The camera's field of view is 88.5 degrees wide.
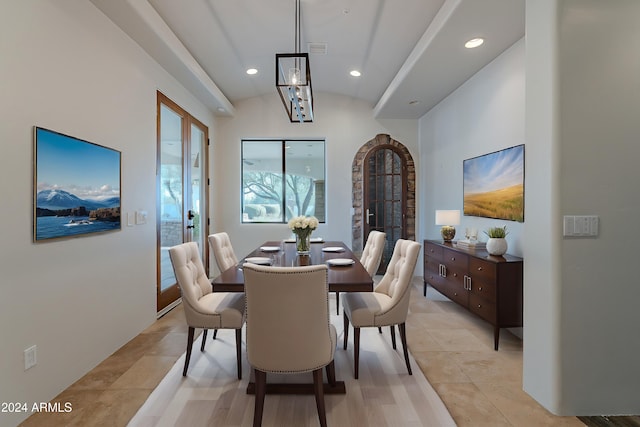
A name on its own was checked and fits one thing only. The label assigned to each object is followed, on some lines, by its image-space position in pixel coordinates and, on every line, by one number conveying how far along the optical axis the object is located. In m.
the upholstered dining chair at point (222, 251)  3.12
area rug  1.92
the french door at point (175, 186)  3.75
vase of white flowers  2.96
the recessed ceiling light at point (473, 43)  3.05
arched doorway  5.79
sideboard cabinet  2.82
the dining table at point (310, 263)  2.01
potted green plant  3.02
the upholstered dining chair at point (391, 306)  2.36
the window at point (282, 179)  5.98
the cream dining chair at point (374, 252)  3.23
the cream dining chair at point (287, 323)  1.66
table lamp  4.11
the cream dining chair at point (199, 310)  2.33
